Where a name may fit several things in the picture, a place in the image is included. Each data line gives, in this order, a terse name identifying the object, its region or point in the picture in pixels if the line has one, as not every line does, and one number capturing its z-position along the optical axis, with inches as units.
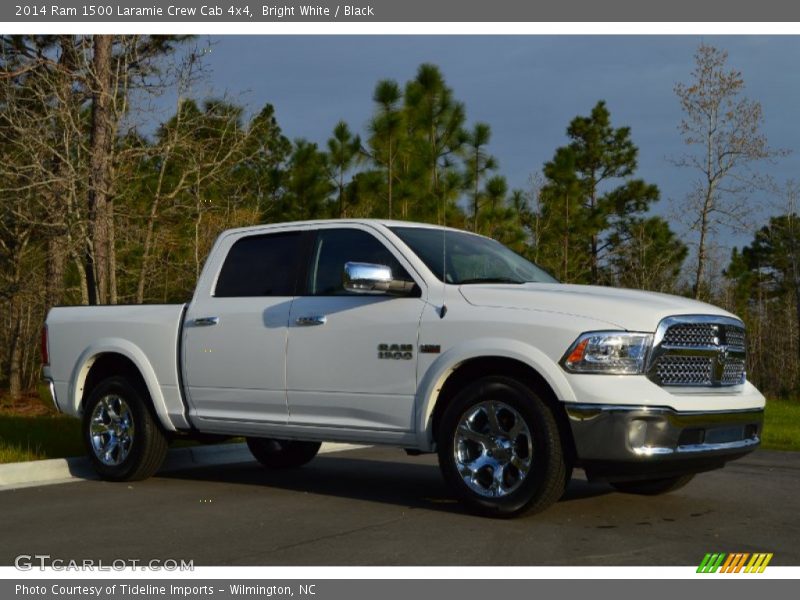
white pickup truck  271.0
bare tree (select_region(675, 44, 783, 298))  1010.7
